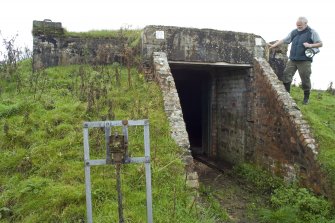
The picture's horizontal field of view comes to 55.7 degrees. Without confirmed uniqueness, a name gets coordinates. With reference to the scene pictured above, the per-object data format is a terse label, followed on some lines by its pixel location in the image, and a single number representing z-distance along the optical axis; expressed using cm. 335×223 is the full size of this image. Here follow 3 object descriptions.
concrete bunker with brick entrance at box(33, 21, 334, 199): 674
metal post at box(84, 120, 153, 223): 340
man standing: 751
